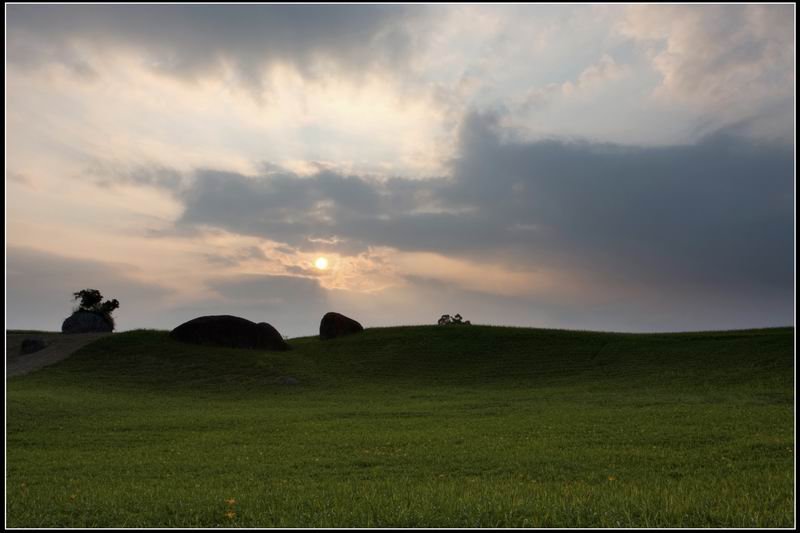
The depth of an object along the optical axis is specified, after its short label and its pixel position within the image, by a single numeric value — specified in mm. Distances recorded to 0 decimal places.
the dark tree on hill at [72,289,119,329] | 78250
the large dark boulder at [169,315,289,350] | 63062
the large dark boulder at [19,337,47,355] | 61656
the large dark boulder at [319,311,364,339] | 72375
